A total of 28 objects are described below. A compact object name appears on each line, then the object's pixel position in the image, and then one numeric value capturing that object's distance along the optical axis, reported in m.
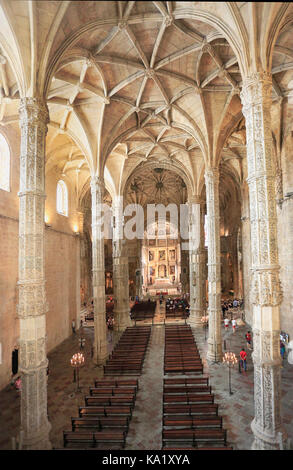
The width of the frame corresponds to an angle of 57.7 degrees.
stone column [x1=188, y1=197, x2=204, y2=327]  25.42
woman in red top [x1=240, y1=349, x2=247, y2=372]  15.24
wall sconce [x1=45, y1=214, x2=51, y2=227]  20.17
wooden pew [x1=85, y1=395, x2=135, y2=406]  11.39
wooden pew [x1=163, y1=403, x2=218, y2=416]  10.18
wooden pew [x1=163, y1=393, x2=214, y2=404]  10.99
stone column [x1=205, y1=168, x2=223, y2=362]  16.69
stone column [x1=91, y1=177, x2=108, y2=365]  16.78
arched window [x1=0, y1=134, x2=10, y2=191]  15.03
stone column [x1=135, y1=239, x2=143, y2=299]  40.59
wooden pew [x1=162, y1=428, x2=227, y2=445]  8.56
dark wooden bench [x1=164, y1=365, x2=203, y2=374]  14.62
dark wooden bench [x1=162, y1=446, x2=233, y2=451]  7.85
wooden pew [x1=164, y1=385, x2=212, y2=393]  11.90
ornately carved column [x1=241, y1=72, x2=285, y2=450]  7.84
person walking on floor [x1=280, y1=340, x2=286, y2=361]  15.74
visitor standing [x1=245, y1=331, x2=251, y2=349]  18.27
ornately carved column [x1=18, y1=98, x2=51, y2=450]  8.30
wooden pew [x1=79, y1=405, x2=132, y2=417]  10.45
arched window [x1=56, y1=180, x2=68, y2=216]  23.48
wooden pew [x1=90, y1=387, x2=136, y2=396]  12.02
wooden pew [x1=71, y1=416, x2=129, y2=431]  9.73
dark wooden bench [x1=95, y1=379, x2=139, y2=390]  12.90
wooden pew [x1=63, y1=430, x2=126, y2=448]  8.80
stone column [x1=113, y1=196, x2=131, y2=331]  25.00
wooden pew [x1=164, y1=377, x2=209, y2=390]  12.75
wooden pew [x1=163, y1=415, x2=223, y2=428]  9.35
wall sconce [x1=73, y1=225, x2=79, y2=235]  26.18
